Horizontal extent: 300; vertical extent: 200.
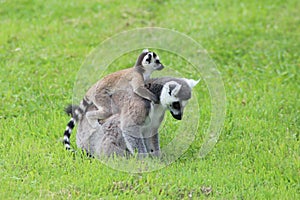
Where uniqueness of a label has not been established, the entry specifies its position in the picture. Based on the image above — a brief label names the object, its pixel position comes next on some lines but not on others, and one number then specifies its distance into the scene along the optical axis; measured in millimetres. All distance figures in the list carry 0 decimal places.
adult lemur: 11648
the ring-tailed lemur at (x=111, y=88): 12289
